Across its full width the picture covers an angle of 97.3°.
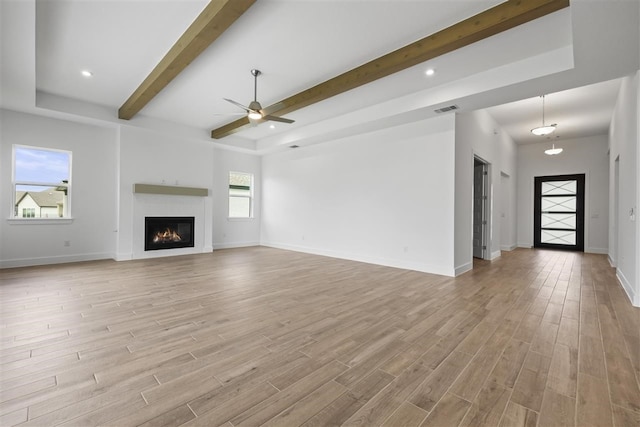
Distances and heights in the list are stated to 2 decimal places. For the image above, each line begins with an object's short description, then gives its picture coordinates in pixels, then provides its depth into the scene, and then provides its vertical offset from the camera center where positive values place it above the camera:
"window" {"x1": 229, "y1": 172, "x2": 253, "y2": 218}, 8.57 +0.52
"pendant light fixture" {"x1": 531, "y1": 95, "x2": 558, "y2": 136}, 6.22 +1.91
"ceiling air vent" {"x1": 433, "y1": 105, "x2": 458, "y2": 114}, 4.60 +1.76
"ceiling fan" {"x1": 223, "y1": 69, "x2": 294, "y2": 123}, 4.24 +1.61
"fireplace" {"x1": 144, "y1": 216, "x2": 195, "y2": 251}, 6.61 -0.55
